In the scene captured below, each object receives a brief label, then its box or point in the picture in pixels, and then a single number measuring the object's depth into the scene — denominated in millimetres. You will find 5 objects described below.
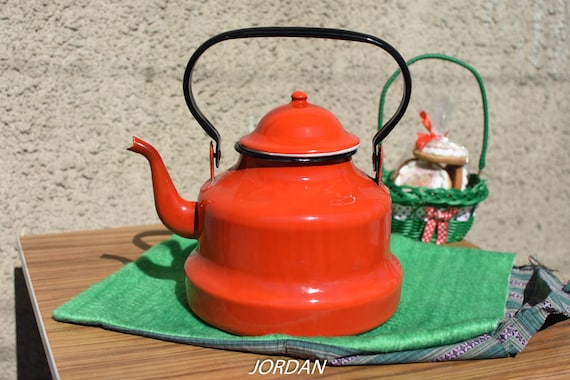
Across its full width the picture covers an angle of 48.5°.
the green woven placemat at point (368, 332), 703
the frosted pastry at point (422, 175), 1117
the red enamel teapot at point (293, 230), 716
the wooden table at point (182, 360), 676
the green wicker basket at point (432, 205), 1085
